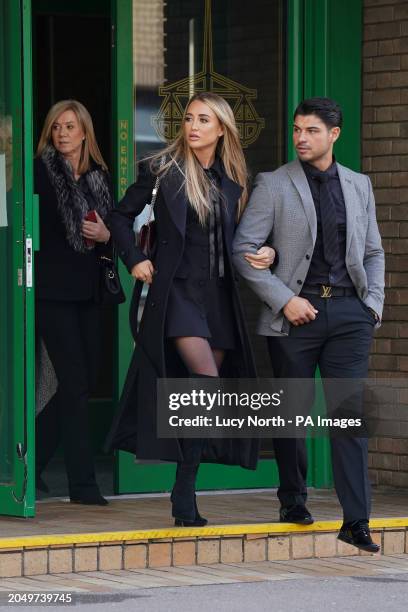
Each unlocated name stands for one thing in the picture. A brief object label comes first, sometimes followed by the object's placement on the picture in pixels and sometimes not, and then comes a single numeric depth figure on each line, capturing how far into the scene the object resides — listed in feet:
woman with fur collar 51.98
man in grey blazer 45.68
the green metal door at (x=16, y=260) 48.14
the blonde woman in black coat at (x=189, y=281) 45.75
